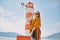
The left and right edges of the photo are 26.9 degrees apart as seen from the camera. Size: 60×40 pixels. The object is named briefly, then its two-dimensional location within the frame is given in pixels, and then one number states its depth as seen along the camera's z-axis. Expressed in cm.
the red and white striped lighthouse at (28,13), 705
